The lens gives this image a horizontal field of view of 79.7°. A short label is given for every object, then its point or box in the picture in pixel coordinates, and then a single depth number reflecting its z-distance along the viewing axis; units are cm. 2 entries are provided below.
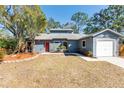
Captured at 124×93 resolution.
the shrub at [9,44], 1057
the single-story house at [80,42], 919
